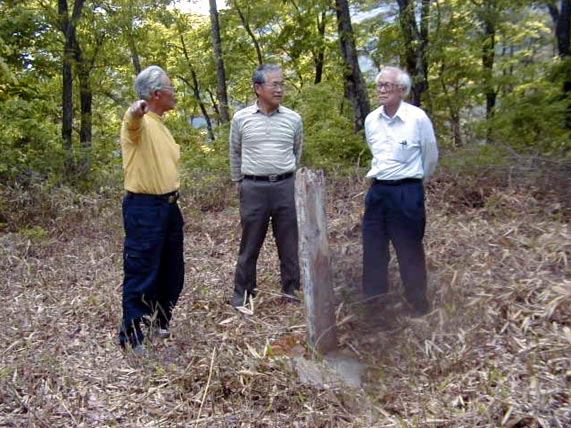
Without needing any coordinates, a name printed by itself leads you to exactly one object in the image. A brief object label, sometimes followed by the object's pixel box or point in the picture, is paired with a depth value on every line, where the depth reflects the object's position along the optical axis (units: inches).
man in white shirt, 174.6
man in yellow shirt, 163.5
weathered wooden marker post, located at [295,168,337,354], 158.4
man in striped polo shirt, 197.3
